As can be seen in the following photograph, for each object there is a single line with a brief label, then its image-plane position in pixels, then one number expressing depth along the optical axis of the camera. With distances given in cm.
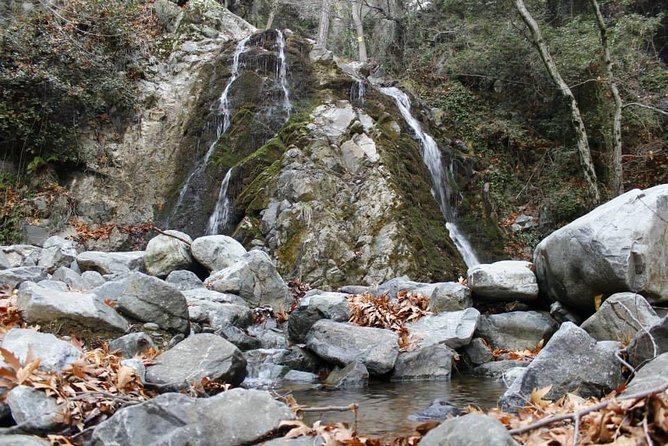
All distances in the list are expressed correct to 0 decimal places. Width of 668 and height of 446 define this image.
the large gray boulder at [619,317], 596
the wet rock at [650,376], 321
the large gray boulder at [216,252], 949
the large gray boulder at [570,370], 425
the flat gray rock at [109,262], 955
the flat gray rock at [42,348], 406
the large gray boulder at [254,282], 829
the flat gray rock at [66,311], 530
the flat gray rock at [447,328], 684
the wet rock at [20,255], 946
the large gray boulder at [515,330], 734
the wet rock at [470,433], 266
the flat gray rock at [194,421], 335
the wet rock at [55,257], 937
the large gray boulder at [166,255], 962
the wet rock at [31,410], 351
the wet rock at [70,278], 756
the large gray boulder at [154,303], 629
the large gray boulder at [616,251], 650
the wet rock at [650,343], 424
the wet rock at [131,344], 527
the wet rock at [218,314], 710
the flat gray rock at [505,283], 782
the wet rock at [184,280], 851
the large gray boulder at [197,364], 458
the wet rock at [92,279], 788
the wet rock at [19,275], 691
